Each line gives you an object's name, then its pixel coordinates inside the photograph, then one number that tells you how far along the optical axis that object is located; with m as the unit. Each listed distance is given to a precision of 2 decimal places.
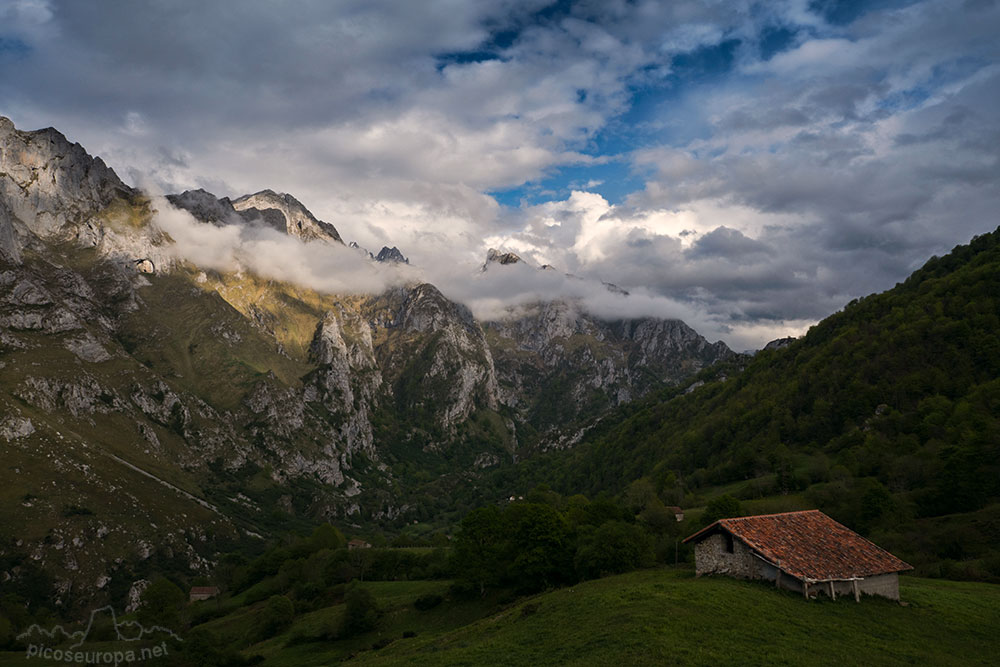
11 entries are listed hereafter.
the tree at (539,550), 62.41
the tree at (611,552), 58.06
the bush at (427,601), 74.06
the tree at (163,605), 94.52
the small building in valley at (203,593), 133.00
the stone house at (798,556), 37.47
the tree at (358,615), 68.81
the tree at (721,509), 76.62
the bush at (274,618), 83.00
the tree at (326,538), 141.38
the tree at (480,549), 70.62
